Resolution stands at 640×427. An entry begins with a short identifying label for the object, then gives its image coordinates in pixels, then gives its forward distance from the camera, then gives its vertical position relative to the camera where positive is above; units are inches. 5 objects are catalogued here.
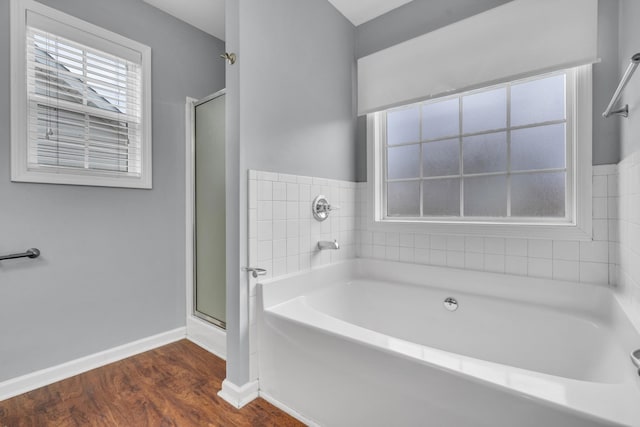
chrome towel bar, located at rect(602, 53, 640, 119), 36.0 +17.6
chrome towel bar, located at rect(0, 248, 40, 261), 62.3 -9.2
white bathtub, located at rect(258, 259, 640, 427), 33.4 -22.3
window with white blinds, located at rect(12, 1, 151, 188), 66.7 +27.3
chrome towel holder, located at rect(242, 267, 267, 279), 59.9 -12.1
